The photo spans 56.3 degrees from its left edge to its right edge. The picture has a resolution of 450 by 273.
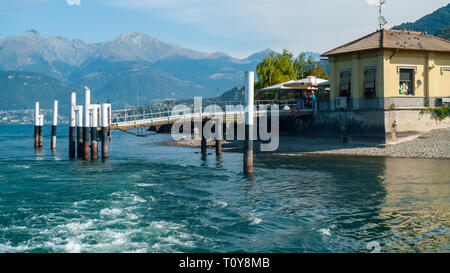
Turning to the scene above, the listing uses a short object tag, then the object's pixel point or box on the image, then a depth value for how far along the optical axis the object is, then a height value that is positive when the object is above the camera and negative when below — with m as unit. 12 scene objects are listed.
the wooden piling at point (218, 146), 34.68 -1.12
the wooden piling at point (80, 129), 31.12 +0.27
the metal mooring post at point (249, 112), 21.09 +1.03
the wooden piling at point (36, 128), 42.07 +0.49
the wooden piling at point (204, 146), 35.65 -1.15
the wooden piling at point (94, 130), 30.17 +0.19
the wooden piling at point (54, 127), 40.65 +0.57
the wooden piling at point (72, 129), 32.70 +0.29
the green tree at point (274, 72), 58.00 +8.55
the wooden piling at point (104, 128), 30.70 +0.34
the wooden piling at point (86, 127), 29.47 +0.36
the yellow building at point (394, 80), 32.12 +4.19
